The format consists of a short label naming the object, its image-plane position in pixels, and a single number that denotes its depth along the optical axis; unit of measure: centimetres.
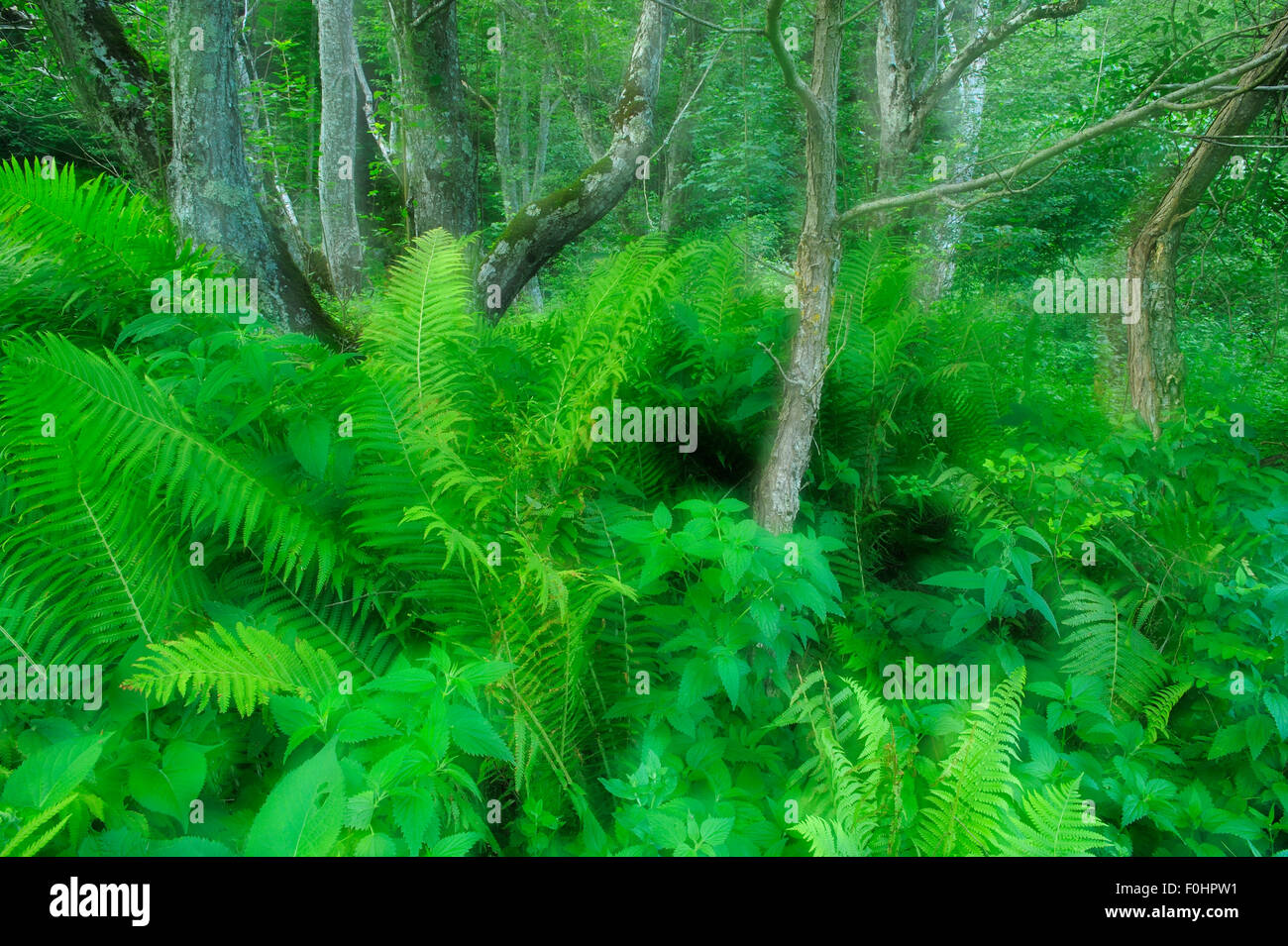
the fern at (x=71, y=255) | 257
